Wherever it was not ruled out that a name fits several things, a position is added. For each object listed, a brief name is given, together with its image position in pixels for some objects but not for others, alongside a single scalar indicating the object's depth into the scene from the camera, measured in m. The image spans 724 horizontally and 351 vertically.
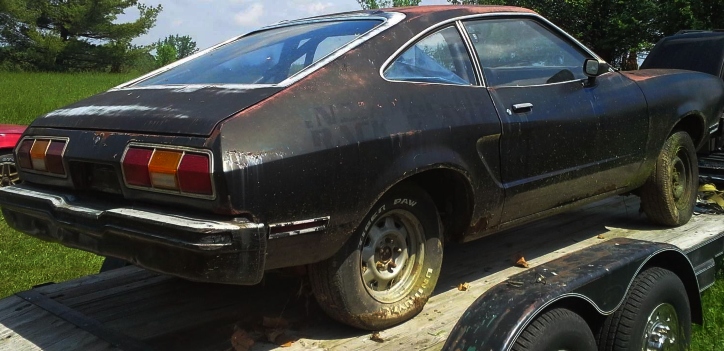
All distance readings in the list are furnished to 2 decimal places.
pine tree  39.03
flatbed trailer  2.70
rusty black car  2.31
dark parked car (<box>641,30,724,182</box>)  6.86
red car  8.31
